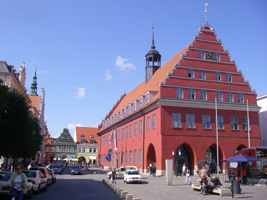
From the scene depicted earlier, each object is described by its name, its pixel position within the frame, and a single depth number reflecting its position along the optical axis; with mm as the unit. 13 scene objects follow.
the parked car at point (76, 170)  44212
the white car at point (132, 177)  28625
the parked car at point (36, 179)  19303
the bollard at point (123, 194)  17442
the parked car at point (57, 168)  46031
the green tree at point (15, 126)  25016
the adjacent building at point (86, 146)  104438
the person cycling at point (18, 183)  12062
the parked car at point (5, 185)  15086
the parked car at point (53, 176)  28406
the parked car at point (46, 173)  24222
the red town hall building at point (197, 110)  40188
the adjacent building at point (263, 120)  48041
